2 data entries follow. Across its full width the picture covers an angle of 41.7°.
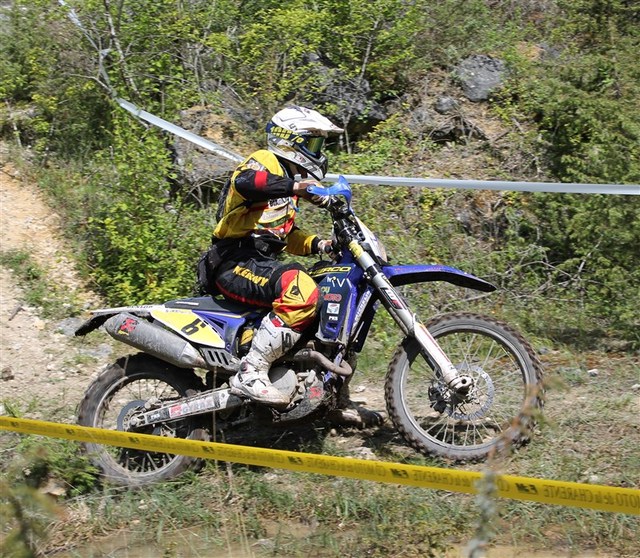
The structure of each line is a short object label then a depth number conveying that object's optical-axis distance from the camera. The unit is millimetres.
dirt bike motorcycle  4664
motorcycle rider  4648
